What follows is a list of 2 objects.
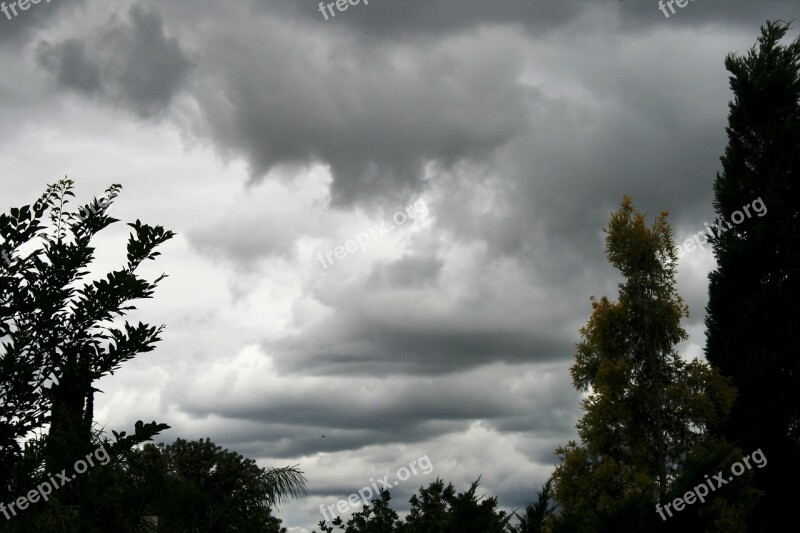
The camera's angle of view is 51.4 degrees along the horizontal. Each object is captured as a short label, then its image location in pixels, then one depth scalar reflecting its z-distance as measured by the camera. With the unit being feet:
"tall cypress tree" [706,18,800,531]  90.27
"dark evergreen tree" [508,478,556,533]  38.22
